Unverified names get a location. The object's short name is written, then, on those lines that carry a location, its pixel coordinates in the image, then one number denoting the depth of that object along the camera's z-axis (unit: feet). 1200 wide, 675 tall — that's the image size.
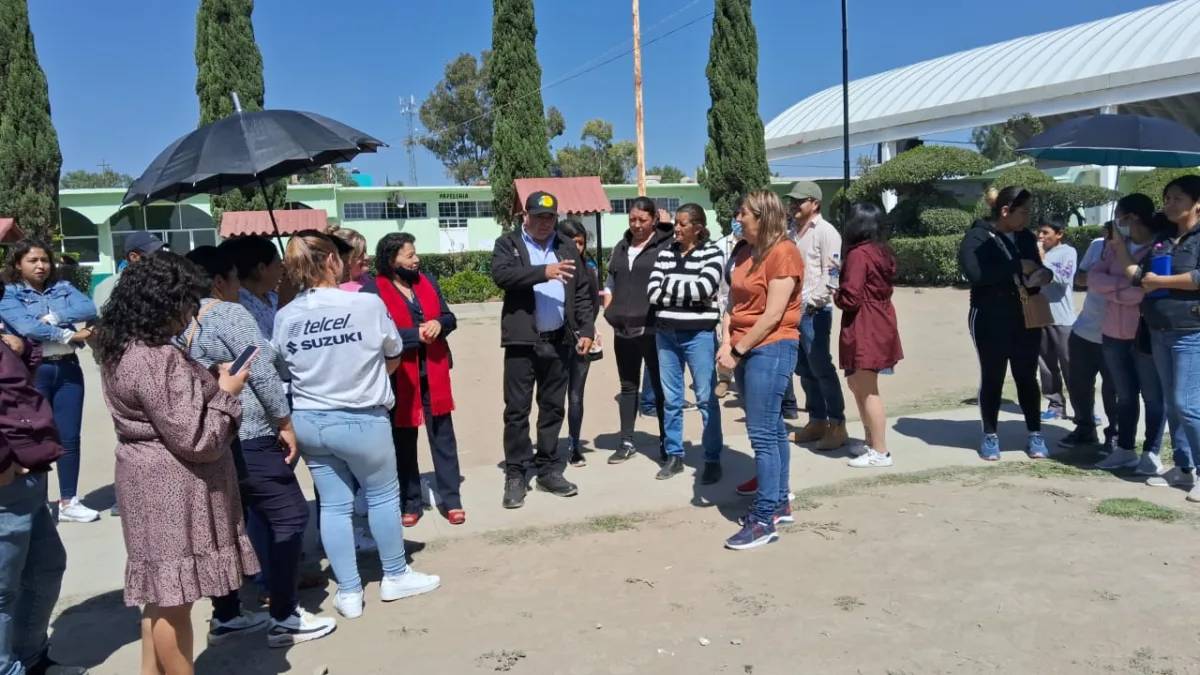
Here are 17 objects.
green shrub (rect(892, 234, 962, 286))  65.41
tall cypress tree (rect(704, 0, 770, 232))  80.69
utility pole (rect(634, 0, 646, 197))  80.79
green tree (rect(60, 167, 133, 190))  258.28
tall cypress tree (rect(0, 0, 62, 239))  59.82
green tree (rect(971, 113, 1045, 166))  95.50
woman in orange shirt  14.51
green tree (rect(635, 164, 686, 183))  188.85
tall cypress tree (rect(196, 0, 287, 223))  67.51
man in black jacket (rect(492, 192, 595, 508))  17.40
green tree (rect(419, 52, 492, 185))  172.04
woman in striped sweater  17.85
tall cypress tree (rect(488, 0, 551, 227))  74.84
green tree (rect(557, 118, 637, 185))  183.01
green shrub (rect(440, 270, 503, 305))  66.18
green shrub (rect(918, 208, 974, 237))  70.18
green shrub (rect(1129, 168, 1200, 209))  61.21
